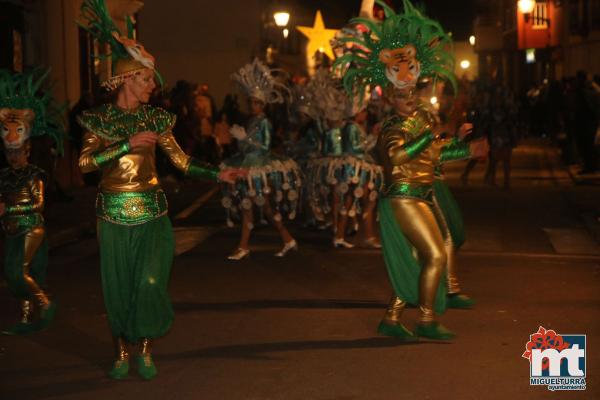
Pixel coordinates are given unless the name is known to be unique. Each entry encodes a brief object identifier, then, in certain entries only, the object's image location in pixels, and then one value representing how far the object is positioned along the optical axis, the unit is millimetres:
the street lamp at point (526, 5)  34091
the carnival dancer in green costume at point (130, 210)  6941
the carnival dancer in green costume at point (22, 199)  8492
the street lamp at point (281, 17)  32250
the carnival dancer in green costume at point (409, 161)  7887
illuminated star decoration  26359
